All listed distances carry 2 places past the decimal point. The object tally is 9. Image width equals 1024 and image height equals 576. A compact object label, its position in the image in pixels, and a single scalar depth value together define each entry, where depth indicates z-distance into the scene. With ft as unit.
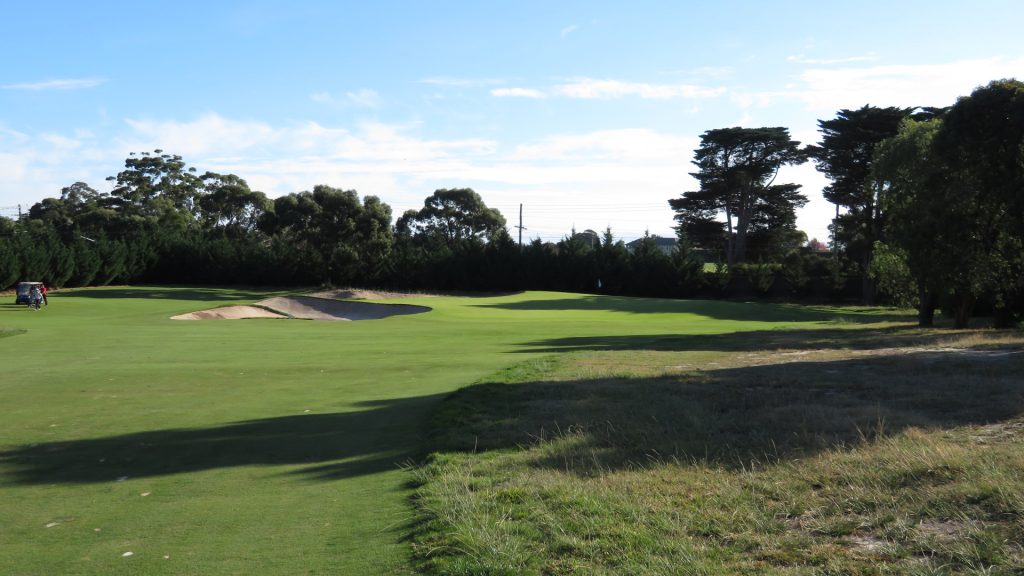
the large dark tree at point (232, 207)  342.23
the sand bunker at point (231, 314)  139.74
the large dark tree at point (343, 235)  220.43
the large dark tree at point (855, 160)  212.84
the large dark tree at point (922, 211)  102.58
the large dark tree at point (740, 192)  246.47
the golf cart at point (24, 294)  156.20
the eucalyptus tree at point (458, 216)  363.35
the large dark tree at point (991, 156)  95.04
